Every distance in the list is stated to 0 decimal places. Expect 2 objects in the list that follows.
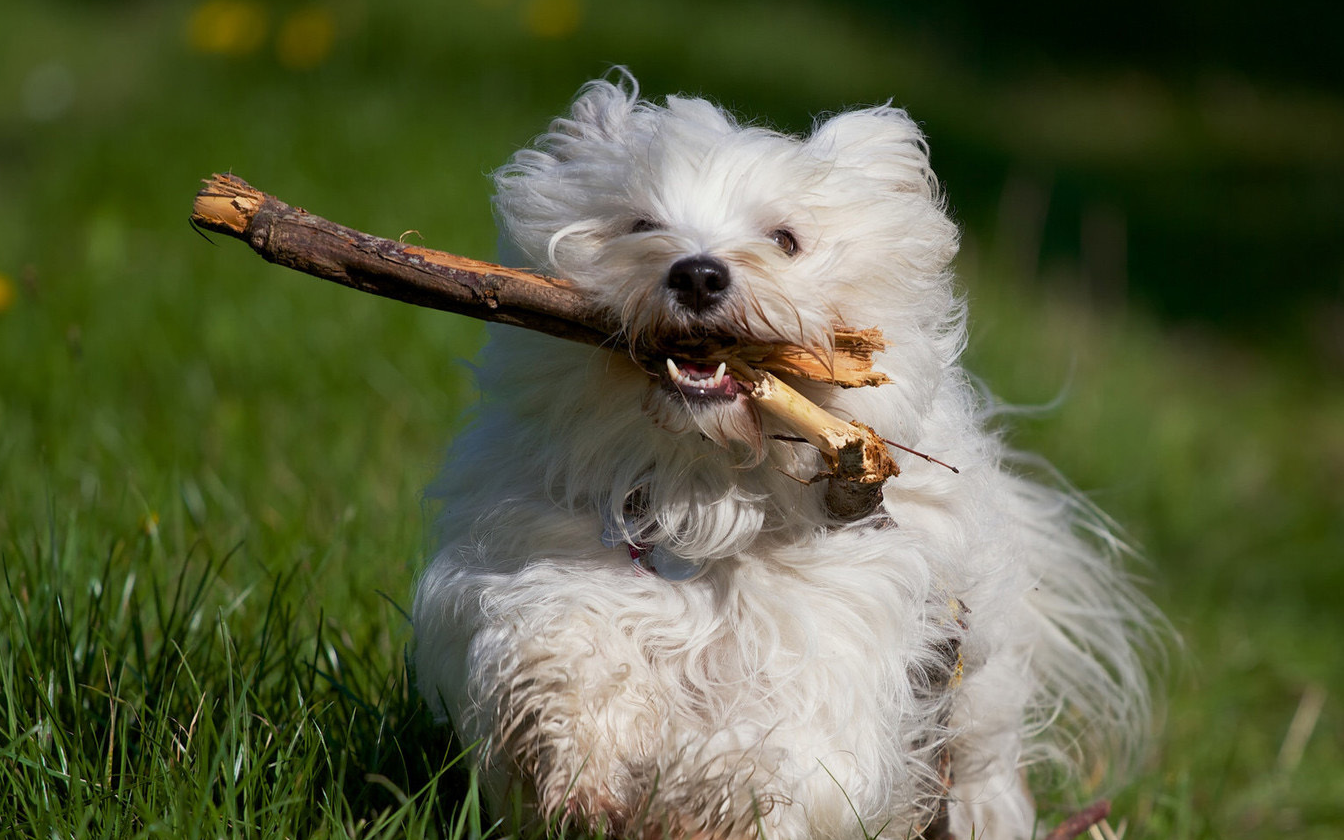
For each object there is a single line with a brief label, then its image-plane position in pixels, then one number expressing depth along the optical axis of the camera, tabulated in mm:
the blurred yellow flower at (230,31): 8695
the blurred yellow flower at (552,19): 9219
